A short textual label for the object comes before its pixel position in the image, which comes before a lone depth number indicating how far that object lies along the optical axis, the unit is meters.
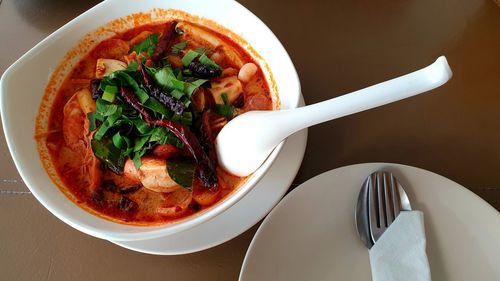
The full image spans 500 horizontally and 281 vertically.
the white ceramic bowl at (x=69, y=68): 0.25
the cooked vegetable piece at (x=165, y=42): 0.34
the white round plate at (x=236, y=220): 0.28
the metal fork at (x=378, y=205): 0.28
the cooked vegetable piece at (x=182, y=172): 0.28
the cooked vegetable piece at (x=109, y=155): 0.29
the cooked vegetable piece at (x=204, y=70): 0.33
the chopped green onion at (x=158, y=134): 0.29
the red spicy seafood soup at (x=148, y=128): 0.28
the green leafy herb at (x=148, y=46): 0.34
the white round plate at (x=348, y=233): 0.27
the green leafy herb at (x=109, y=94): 0.30
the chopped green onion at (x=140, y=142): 0.29
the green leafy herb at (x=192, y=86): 0.30
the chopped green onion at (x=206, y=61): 0.33
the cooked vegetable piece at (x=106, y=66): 0.33
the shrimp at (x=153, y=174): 0.28
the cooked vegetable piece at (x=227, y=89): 0.32
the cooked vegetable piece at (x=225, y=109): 0.32
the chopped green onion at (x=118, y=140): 0.29
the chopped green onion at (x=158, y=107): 0.29
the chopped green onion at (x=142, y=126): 0.29
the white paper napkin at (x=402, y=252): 0.25
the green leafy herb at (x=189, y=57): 0.34
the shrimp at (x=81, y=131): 0.30
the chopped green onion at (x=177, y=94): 0.30
